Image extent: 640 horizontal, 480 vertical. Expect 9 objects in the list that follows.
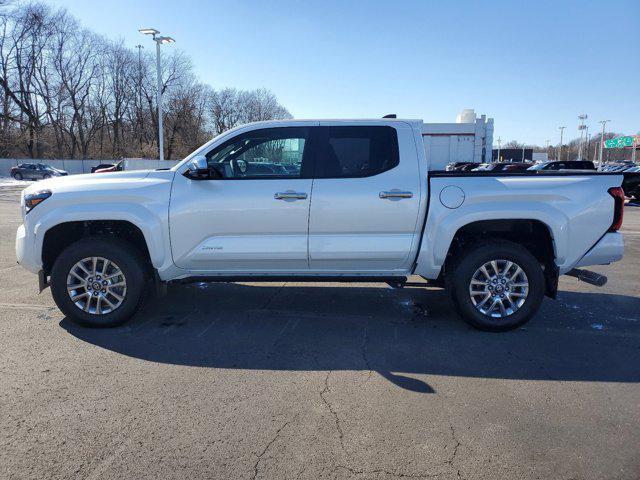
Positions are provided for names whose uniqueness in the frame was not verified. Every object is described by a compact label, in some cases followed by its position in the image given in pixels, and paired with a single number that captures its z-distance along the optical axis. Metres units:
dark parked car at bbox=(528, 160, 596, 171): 21.08
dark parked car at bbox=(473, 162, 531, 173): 30.29
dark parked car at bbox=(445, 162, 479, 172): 33.13
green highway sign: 77.19
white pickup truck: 4.62
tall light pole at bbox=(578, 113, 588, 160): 80.69
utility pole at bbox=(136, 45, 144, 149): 60.84
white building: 37.34
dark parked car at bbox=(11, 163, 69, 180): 41.81
